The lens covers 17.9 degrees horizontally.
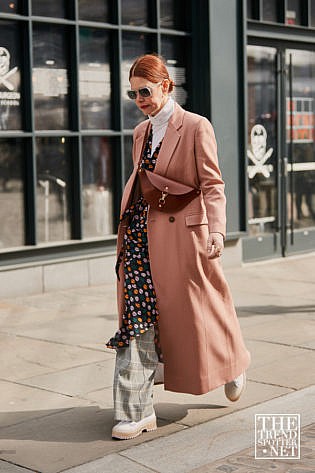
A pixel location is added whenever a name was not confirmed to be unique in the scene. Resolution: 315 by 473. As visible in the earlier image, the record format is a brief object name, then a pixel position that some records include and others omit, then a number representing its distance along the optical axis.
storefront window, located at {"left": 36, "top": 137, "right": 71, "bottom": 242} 10.30
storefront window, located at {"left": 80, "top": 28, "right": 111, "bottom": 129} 10.59
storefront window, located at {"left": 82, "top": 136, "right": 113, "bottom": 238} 10.74
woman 5.34
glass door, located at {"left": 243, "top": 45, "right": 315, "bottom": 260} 12.52
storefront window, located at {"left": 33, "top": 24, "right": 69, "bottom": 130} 10.16
